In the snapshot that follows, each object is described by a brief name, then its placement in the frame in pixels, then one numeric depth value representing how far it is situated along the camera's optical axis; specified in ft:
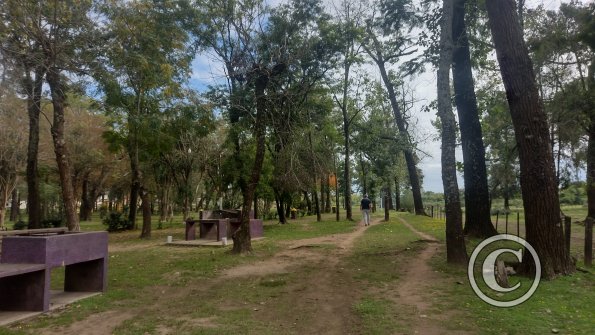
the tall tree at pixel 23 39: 27.89
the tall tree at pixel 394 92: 70.38
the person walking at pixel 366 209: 74.28
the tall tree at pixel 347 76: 53.20
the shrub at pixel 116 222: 75.25
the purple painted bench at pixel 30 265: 19.89
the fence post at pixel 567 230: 28.40
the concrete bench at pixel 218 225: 52.90
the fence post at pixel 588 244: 28.63
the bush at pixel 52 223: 79.77
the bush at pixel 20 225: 70.99
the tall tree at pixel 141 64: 42.16
